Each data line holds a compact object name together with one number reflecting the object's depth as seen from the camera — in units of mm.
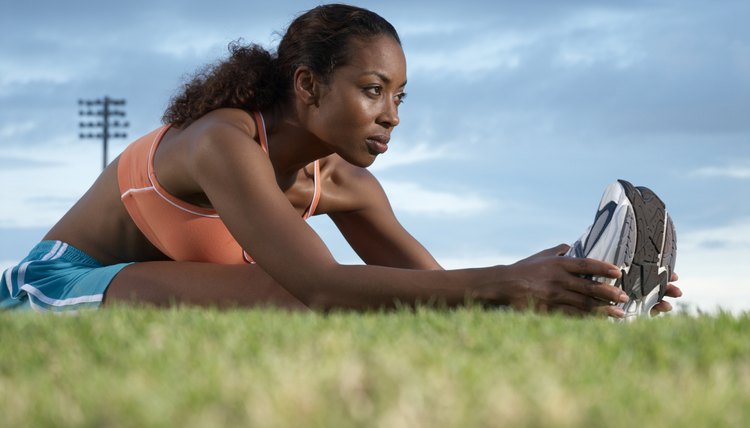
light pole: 33000
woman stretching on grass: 4465
